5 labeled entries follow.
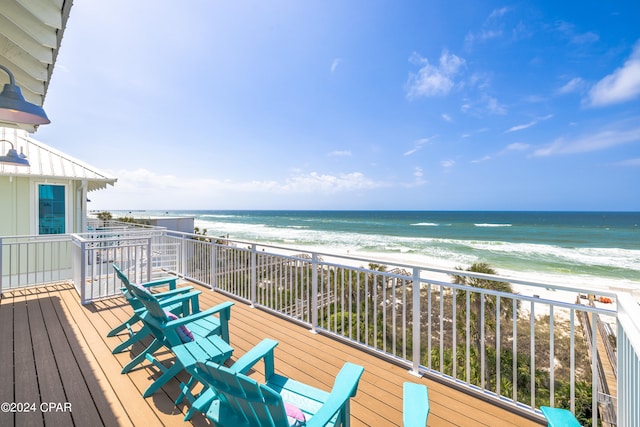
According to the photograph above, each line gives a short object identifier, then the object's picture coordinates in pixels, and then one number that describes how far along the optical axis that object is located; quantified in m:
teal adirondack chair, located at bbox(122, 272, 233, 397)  2.10
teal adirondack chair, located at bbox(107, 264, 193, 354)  2.62
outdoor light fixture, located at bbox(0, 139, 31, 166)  3.38
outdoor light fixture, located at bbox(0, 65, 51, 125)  1.61
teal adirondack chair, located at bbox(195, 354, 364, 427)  1.15
